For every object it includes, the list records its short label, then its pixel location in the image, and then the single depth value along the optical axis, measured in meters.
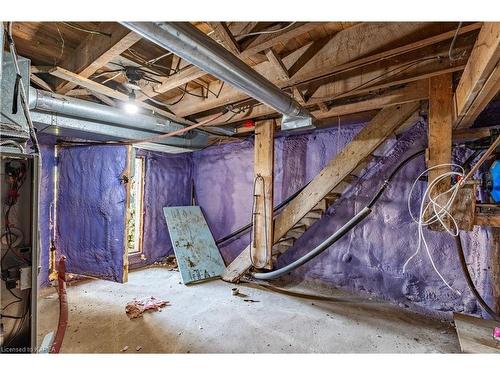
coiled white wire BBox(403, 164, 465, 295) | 1.72
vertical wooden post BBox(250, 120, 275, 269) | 3.33
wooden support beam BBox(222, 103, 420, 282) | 2.58
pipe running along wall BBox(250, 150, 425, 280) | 2.63
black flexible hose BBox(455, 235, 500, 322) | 2.40
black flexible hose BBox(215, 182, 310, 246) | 3.71
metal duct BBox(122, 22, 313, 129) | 1.12
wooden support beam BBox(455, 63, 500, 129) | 1.29
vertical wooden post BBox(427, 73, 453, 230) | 1.84
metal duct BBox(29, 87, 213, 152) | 2.30
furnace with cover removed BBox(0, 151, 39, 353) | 1.38
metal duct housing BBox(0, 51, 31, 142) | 1.32
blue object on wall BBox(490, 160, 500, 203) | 1.92
